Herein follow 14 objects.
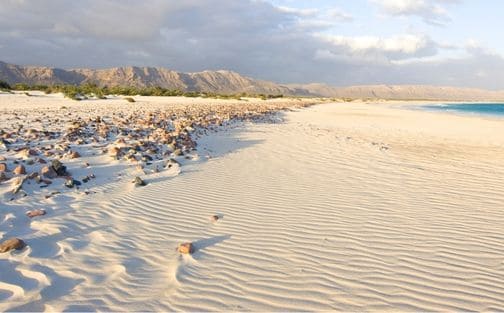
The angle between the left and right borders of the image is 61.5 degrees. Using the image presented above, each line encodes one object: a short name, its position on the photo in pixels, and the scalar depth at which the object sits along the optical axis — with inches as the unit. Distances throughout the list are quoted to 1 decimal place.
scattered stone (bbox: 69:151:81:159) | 290.2
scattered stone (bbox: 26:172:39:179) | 228.6
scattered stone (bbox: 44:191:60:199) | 209.9
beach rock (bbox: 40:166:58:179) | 238.2
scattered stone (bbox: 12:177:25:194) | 209.8
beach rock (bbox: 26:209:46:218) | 184.1
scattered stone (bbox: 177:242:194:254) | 154.6
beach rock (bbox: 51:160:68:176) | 243.8
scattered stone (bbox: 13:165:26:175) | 236.4
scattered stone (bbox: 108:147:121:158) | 300.8
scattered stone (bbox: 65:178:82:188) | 231.0
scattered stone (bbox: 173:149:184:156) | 336.2
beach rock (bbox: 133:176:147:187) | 248.3
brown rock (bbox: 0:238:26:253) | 146.6
